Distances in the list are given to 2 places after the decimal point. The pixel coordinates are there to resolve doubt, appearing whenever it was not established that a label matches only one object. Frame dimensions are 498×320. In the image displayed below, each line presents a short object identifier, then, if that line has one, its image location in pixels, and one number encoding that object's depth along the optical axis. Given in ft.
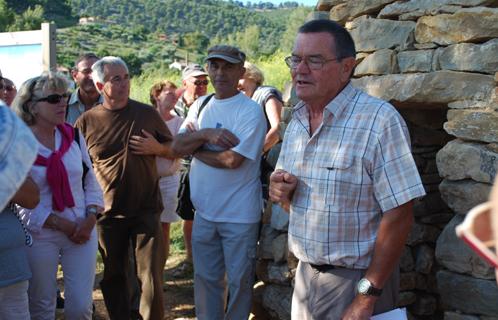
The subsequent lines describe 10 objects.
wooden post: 20.84
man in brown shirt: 15.47
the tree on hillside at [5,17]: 100.10
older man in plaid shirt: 9.39
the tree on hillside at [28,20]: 98.89
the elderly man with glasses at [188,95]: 21.02
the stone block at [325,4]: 15.16
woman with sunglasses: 12.81
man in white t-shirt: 14.42
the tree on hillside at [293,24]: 119.44
